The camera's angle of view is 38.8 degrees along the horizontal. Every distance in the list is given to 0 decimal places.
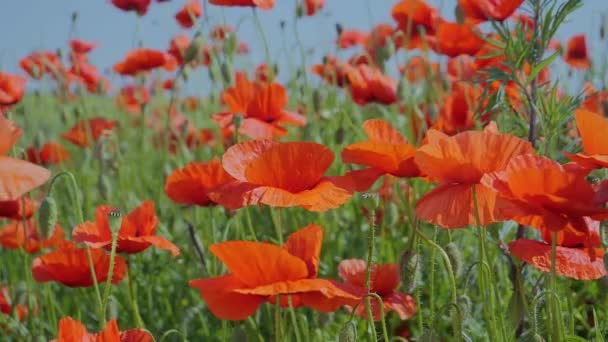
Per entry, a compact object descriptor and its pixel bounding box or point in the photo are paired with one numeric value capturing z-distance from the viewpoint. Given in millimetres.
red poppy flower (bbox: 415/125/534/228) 1214
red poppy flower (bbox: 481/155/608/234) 1117
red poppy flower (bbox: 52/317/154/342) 1205
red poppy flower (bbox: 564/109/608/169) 1199
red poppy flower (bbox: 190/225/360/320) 1173
